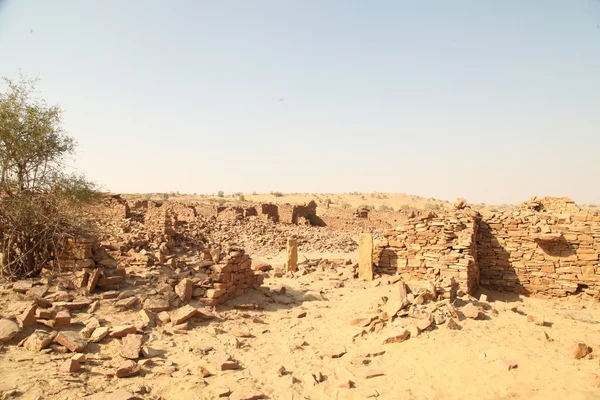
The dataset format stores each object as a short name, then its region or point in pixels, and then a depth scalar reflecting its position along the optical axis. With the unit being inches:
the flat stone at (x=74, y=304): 281.4
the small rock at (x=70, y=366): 207.9
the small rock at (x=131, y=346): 232.9
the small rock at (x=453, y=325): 273.0
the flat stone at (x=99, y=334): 247.8
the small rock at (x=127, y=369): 212.4
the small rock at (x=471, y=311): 290.2
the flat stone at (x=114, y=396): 186.4
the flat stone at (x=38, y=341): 225.3
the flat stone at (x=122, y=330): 256.3
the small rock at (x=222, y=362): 233.1
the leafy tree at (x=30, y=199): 351.9
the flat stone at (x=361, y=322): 301.0
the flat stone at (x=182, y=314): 290.0
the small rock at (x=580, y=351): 230.1
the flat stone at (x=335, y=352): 257.1
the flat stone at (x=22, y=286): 301.3
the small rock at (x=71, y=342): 231.8
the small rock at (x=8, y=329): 229.6
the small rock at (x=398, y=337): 267.1
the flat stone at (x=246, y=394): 200.4
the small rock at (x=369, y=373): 227.8
